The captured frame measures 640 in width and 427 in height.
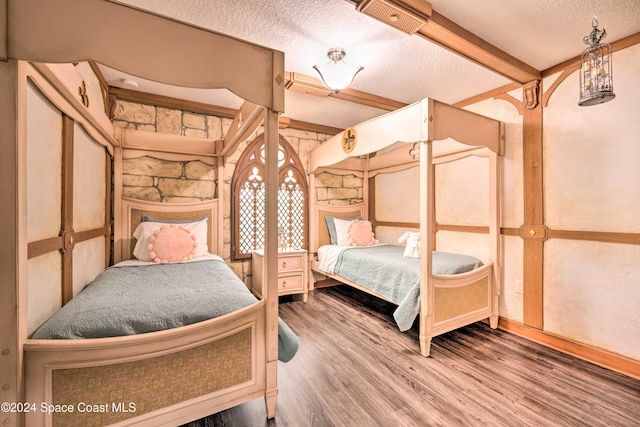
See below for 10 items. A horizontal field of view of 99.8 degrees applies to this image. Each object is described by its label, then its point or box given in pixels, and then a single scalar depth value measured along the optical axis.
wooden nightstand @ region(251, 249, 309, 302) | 3.40
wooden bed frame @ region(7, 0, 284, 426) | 1.01
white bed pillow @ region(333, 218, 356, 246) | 3.90
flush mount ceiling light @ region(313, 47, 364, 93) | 2.20
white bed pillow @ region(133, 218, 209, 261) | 2.64
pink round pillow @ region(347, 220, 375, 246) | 3.89
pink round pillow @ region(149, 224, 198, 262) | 2.58
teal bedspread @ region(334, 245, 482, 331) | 2.34
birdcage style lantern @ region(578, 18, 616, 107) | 1.57
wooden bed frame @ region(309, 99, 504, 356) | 2.22
